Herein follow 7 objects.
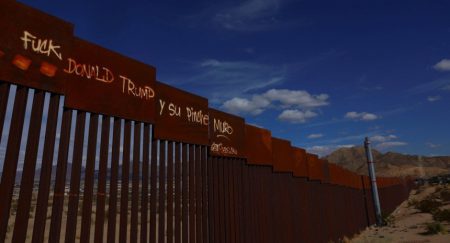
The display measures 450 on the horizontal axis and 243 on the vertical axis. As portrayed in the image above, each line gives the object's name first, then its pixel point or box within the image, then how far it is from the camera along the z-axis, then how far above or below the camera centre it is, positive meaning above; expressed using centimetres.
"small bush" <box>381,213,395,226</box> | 1852 -71
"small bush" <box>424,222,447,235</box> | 1300 -85
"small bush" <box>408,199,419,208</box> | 3064 +17
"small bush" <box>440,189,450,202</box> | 2975 +89
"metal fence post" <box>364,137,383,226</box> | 1853 +135
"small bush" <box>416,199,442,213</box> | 2168 -9
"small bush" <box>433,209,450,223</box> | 1673 -51
